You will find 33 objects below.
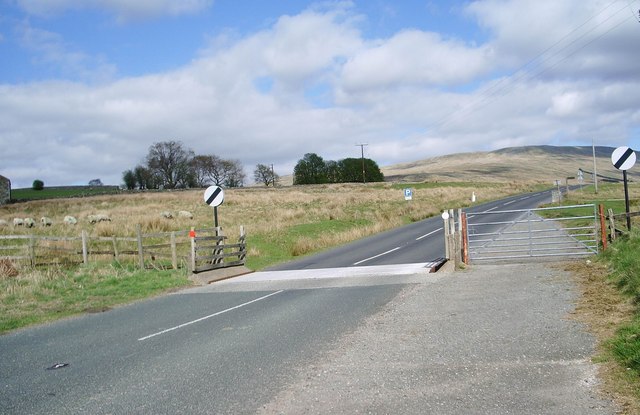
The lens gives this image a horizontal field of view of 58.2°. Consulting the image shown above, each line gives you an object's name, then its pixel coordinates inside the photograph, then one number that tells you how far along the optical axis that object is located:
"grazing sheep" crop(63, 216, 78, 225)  40.72
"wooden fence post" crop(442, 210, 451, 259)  17.68
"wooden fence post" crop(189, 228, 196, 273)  18.20
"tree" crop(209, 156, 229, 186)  140.75
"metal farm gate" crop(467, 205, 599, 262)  17.68
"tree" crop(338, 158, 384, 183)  126.94
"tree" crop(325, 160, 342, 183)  129.00
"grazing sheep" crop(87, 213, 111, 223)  41.34
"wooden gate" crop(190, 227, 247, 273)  18.55
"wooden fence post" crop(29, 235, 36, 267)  20.86
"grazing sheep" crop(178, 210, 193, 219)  42.91
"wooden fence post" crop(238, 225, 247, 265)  21.08
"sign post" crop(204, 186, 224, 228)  20.25
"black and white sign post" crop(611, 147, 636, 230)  17.88
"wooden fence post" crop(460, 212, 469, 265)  17.36
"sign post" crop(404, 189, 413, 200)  50.28
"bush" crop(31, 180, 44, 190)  108.00
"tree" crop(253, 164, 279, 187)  138.50
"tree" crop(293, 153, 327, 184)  128.62
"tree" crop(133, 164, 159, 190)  127.06
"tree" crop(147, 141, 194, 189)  128.25
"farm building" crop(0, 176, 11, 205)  74.48
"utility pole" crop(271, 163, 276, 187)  135.81
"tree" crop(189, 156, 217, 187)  135.00
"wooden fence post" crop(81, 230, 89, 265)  21.21
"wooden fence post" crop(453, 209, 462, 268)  16.73
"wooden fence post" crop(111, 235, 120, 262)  21.48
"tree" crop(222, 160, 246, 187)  142.82
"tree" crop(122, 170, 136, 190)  130.25
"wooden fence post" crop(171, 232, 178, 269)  19.30
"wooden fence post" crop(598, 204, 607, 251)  17.23
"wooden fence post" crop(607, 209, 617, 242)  17.39
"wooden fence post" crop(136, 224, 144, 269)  20.27
